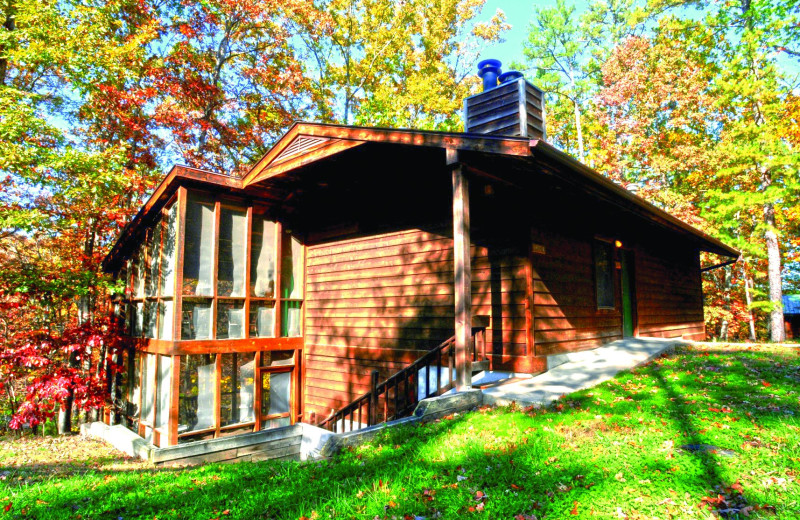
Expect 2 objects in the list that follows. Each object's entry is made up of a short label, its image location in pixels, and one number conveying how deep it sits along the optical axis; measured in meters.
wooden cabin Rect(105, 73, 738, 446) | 6.93
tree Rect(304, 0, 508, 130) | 19.69
